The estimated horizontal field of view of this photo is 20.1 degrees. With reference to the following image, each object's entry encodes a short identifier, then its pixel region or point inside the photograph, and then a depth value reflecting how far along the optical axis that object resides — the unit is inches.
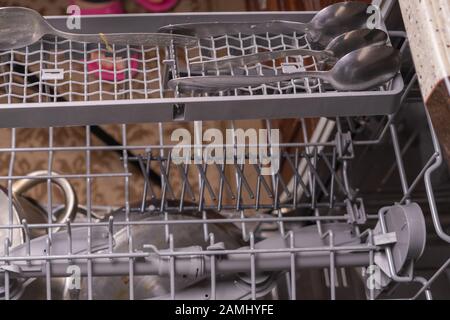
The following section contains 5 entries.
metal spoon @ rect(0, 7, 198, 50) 46.9
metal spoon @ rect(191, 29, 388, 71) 46.3
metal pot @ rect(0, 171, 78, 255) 51.9
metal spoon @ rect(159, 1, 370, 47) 47.6
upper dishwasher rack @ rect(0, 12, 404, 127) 43.1
